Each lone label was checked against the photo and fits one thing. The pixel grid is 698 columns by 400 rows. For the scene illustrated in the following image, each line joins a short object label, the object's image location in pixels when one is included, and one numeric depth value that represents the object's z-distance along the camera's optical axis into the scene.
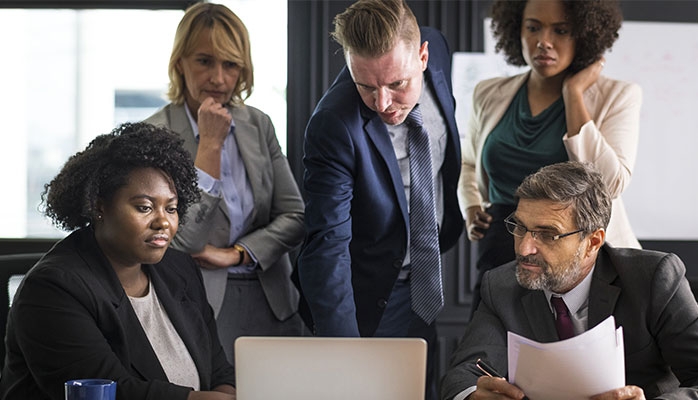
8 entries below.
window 3.93
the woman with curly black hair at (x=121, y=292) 2.01
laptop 1.56
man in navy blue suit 2.40
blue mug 1.57
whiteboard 3.91
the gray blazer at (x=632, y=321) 2.07
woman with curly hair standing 2.70
